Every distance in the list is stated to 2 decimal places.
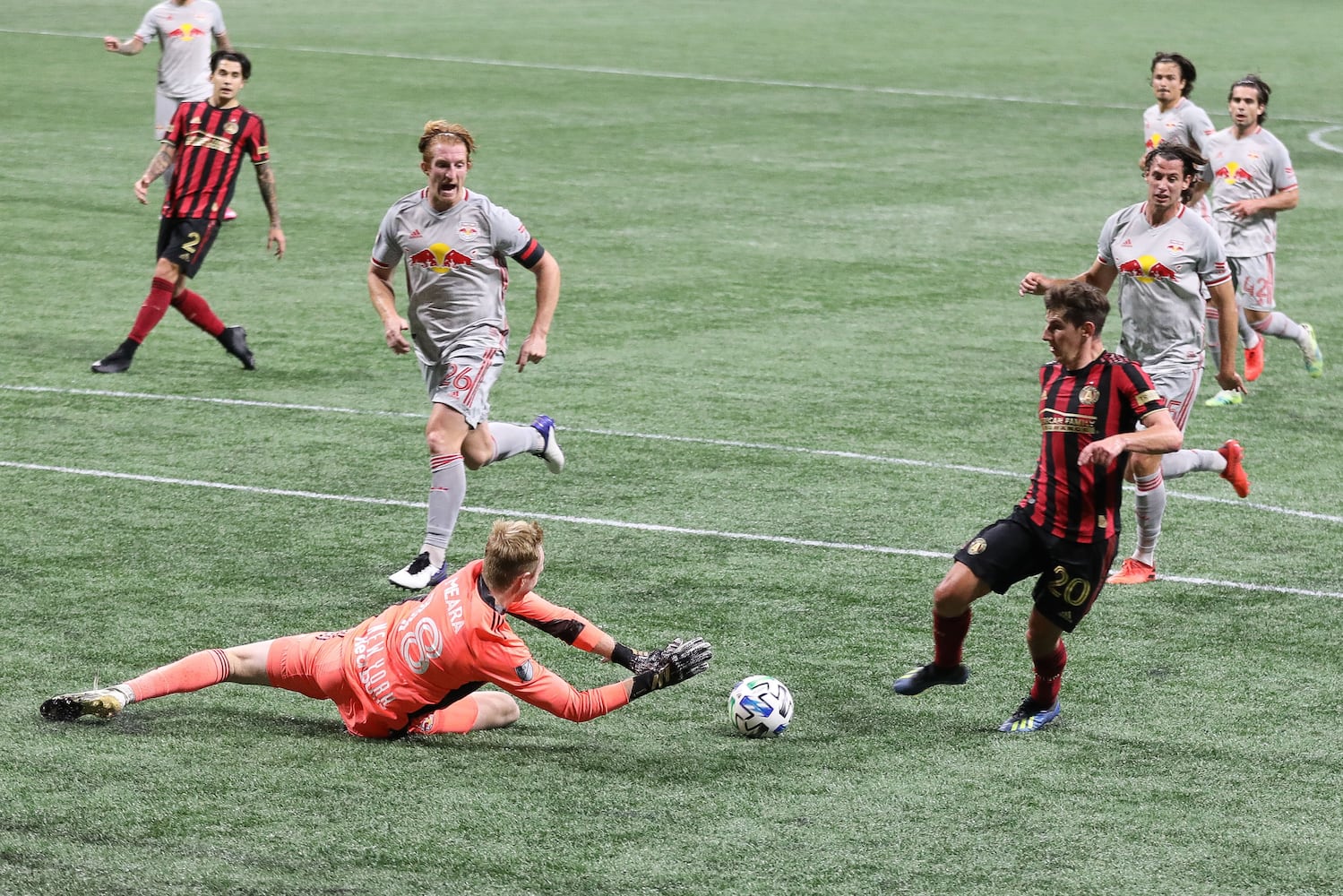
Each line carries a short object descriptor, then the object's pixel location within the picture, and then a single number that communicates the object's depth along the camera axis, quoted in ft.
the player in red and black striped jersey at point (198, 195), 81.51
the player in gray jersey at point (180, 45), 120.98
